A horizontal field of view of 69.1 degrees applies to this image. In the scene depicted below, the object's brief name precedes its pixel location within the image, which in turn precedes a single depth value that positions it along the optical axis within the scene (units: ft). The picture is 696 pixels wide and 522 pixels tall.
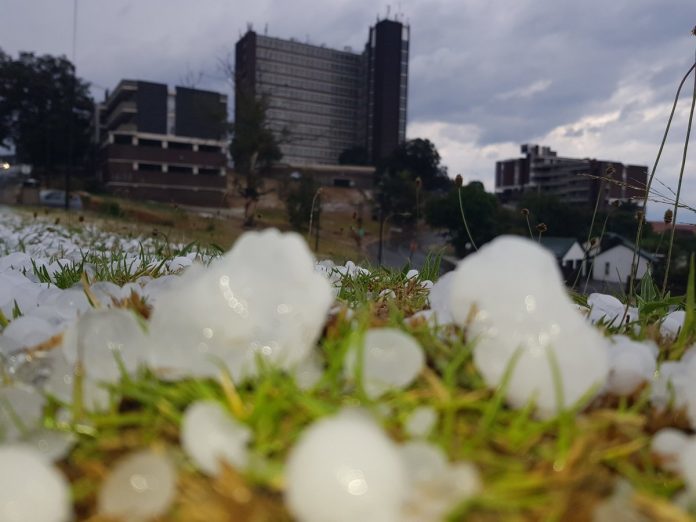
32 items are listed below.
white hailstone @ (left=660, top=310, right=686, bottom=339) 0.70
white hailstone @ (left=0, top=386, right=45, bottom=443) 0.42
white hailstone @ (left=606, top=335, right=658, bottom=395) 0.49
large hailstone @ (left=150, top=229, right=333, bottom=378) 0.43
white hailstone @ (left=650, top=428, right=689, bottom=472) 0.40
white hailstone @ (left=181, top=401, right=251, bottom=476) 0.36
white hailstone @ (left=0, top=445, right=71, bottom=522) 0.34
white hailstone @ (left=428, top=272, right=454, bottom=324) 0.60
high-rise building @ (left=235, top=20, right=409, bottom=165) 165.79
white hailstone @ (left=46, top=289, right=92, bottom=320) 0.73
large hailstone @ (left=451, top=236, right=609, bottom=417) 0.42
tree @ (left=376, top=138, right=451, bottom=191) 125.48
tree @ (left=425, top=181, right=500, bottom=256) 67.54
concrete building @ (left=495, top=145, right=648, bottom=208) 109.23
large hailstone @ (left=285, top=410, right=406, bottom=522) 0.31
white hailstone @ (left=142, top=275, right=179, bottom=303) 0.78
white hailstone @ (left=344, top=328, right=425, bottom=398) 0.43
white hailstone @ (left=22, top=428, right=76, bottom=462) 0.40
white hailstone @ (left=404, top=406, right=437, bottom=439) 0.39
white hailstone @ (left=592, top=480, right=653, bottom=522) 0.34
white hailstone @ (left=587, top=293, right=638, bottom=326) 0.93
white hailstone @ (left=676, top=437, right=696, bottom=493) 0.37
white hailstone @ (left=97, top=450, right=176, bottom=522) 0.35
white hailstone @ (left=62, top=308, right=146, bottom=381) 0.45
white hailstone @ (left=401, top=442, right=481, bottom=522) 0.33
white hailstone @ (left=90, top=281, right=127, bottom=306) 0.76
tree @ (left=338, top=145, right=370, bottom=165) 158.61
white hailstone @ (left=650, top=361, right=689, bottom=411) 0.48
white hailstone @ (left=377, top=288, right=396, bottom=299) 0.97
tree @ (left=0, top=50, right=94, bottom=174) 94.07
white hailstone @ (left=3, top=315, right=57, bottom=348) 0.58
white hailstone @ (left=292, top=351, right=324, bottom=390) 0.44
